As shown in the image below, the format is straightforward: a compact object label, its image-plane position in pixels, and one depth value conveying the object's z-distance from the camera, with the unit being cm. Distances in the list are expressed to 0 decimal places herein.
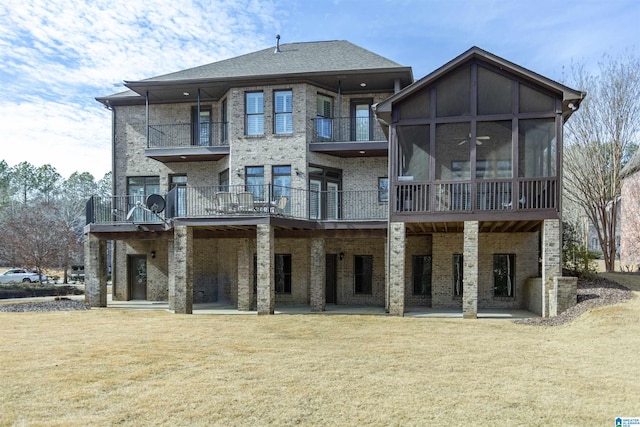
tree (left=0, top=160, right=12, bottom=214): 5875
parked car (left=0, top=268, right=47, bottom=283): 3444
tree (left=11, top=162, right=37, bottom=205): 6166
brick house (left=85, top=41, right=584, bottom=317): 1549
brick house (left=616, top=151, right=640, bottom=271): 2748
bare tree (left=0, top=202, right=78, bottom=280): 2947
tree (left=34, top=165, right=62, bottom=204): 6281
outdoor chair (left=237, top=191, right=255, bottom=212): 1631
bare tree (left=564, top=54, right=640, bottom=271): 2238
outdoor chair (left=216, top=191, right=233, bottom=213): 1625
